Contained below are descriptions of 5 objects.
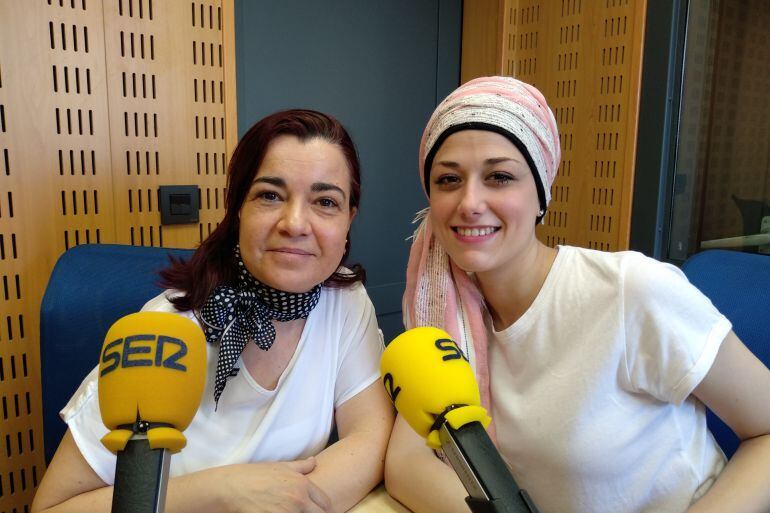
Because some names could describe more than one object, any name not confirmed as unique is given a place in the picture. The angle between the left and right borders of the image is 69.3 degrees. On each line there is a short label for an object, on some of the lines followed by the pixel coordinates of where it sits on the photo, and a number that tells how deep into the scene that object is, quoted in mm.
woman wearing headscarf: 992
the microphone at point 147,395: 498
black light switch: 1823
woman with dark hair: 989
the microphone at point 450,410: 518
